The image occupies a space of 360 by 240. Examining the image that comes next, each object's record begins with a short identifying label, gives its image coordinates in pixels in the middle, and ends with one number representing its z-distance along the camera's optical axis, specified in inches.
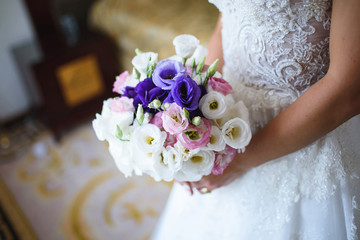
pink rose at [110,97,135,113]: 27.8
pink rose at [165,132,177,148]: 26.5
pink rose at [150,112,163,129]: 26.3
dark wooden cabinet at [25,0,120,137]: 84.8
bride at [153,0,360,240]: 25.3
